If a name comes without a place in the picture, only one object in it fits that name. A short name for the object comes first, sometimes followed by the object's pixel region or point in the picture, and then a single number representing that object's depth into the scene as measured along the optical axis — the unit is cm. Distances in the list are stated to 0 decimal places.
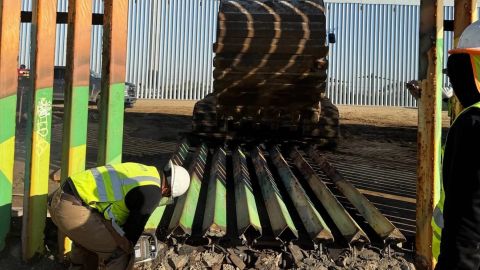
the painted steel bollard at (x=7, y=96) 400
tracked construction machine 398
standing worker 153
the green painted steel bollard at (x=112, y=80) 417
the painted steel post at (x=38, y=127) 401
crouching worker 332
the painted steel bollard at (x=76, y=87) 410
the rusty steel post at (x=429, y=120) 344
